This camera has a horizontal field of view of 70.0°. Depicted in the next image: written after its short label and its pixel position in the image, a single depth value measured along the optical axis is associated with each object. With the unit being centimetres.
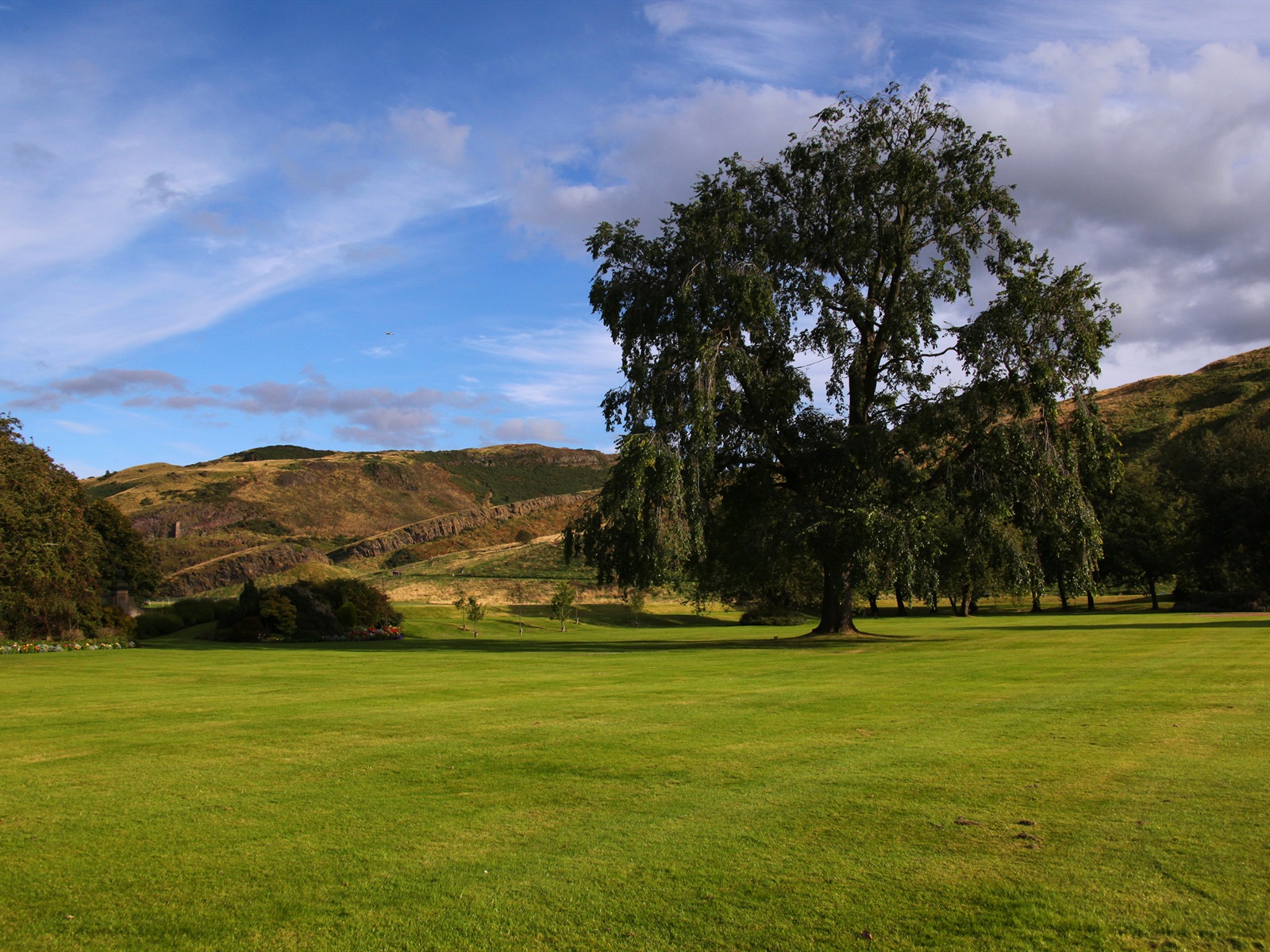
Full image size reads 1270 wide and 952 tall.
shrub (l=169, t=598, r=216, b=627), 4216
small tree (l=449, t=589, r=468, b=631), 4978
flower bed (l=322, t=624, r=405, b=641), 3766
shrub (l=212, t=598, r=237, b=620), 4152
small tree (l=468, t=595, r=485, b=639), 4756
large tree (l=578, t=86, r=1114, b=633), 2589
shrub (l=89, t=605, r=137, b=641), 3238
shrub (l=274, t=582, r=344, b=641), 3938
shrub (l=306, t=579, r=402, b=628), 4206
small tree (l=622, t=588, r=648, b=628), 5653
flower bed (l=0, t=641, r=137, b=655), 2748
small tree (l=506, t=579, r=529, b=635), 6580
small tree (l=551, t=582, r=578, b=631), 5197
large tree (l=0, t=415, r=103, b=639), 2873
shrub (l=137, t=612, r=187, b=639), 3850
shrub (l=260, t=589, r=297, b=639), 3828
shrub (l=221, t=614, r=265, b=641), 3722
